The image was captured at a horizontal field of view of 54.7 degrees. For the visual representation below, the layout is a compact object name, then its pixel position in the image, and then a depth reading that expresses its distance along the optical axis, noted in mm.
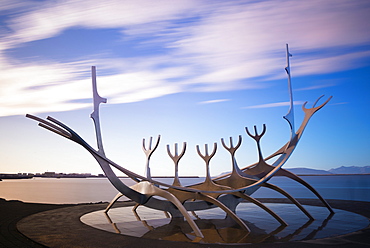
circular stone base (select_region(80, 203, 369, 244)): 9750
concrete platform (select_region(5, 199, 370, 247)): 8586
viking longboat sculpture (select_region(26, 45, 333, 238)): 10938
